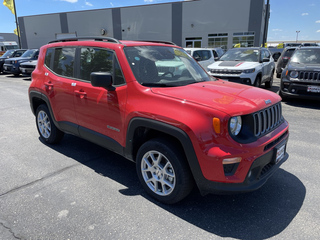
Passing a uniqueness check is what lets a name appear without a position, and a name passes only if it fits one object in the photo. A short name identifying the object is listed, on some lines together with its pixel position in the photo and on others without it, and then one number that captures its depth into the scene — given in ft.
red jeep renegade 7.86
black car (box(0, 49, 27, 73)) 59.98
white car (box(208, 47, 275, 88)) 27.53
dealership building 90.22
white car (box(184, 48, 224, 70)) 38.99
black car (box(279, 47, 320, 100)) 23.17
